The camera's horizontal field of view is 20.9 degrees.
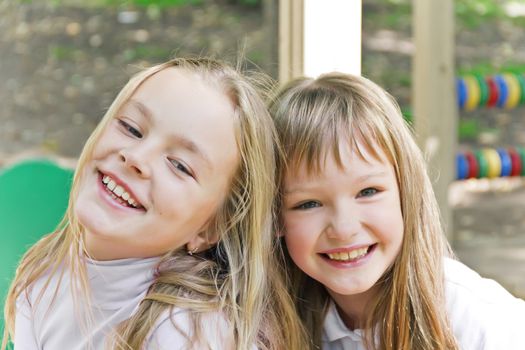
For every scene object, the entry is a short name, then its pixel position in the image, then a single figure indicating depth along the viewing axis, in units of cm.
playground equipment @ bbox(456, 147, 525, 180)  228
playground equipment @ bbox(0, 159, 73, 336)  146
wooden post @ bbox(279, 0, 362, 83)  140
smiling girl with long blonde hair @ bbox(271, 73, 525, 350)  123
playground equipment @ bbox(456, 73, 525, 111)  225
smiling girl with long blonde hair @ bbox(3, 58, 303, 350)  119
